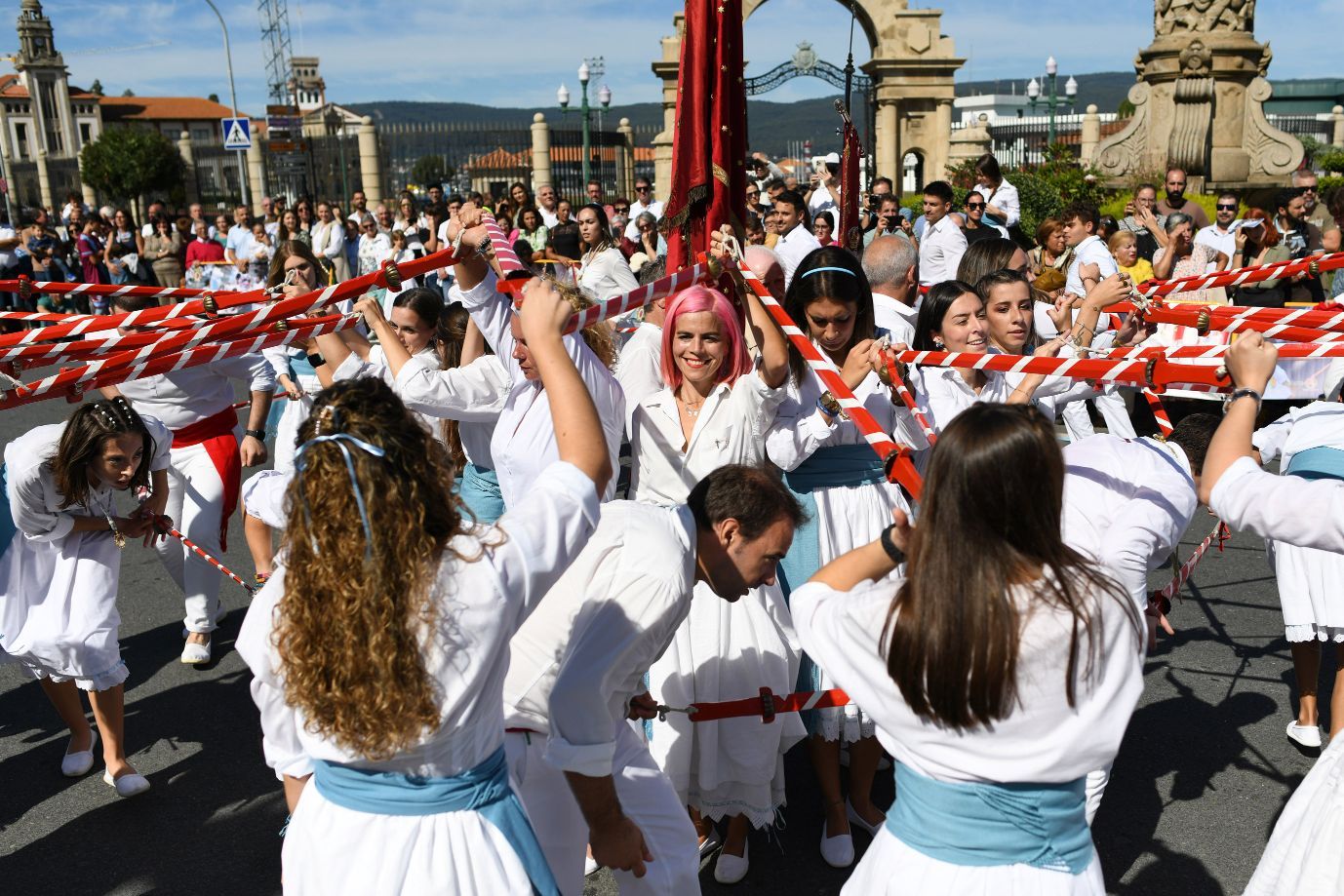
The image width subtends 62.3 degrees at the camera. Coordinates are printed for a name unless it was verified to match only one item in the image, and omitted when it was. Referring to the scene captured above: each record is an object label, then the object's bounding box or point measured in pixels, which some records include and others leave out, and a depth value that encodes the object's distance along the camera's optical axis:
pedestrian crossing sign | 22.70
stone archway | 25.80
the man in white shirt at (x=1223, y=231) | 10.55
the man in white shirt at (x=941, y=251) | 9.91
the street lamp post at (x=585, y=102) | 27.22
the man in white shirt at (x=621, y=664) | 2.59
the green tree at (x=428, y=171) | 40.96
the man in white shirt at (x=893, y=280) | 5.63
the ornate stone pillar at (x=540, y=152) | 27.58
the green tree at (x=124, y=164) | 71.50
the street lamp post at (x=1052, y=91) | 31.12
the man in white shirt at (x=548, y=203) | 15.47
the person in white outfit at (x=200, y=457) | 5.76
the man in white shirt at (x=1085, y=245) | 8.03
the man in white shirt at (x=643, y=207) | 15.20
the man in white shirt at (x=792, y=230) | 8.97
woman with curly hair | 2.05
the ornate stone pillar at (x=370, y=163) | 29.03
